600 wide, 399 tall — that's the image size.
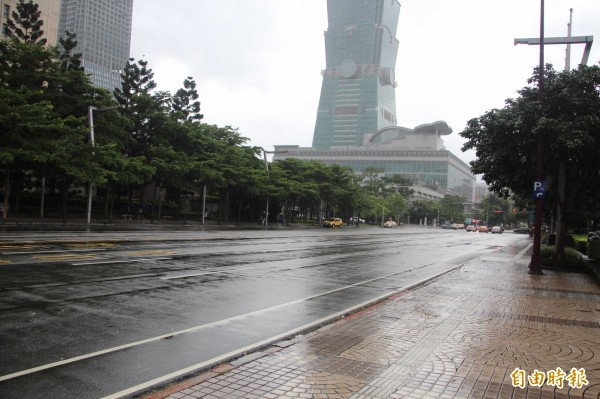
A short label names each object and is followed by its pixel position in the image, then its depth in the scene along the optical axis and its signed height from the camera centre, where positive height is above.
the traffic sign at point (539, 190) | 16.23 +1.23
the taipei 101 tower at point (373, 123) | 199.88 +39.66
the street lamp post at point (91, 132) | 31.95 +4.62
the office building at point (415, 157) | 165.00 +21.38
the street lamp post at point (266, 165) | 54.03 +5.16
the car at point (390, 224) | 98.25 -1.56
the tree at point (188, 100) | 59.06 +13.30
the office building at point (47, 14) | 68.89 +28.20
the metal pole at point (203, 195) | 46.00 +1.11
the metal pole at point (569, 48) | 20.35 +8.24
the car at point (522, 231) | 94.94 -1.35
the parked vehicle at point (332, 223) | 67.44 -1.36
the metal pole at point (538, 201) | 16.53 +0.85
